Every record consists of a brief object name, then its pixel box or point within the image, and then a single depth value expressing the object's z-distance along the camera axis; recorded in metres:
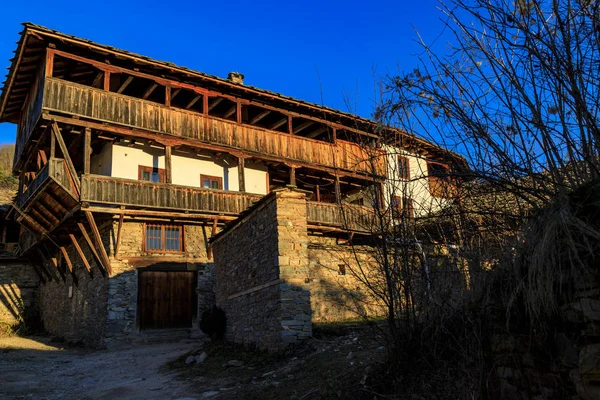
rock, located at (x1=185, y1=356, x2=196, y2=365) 9.83
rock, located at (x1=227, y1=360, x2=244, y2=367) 8.43
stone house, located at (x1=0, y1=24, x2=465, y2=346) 13.09
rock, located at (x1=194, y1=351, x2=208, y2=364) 9.75
